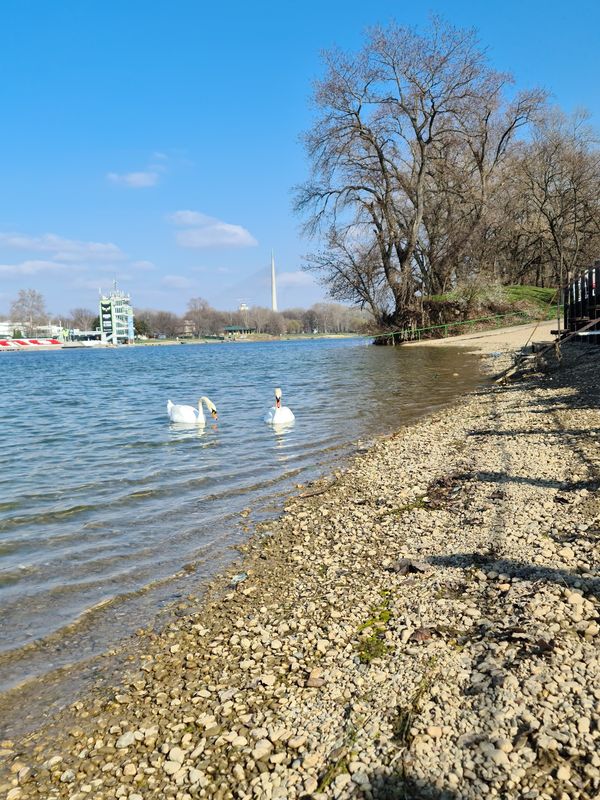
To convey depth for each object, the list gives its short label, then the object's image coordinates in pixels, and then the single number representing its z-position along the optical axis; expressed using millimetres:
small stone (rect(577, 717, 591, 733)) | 2748
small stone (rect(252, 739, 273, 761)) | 2927
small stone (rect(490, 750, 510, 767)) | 2623
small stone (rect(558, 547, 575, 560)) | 4664
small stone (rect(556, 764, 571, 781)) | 2504
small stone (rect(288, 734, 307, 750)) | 2955
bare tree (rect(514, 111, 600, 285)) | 45062
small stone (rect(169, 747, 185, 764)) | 2989
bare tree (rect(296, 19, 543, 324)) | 41031
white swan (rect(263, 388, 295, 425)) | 13396
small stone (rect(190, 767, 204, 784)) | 2849
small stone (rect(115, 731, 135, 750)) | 3160
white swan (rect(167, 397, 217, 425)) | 14211
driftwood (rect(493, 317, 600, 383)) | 17166
